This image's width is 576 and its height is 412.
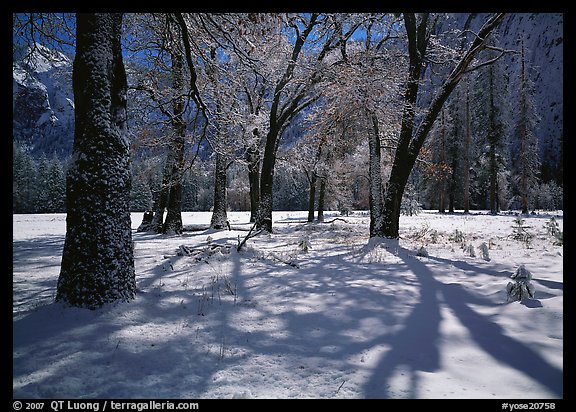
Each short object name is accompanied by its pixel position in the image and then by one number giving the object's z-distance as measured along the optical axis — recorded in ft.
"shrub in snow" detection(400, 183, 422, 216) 99.75
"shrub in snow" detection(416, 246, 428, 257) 22.99
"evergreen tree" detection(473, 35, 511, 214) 100.32
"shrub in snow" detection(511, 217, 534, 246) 28.49
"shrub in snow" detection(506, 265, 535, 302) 11.83
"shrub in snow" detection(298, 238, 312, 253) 26.40
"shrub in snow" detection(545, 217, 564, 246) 25.00
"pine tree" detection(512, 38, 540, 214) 83.05
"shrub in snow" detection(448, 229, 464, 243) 31.40
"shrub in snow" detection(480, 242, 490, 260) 21.21
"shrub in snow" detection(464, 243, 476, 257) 22.59
